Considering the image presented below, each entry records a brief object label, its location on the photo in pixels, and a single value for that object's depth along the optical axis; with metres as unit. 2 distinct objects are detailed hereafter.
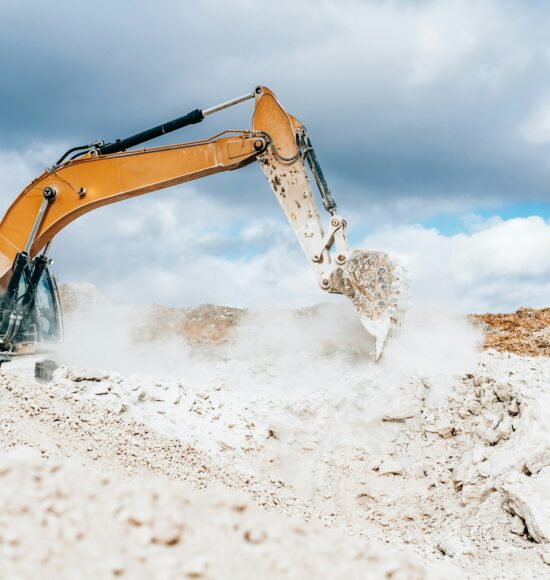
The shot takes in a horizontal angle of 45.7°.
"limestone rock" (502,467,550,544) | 5.40
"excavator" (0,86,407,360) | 8.68
